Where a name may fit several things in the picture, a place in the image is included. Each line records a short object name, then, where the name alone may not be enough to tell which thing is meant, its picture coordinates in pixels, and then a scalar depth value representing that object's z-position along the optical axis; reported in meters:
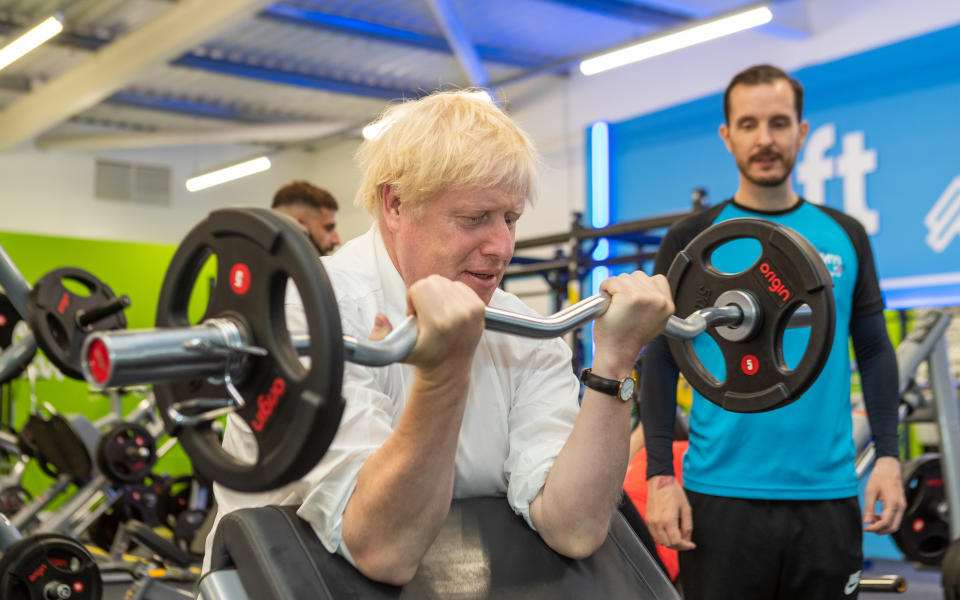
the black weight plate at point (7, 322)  2.87
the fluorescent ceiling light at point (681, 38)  5.94
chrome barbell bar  0.85
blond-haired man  1.18
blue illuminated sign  5.99
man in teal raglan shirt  1.88
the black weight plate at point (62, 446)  5.18
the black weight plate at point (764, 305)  1.37
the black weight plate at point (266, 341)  0.89
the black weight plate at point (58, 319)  2.29
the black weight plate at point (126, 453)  4.96
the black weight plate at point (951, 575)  1.94
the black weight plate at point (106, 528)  6.02
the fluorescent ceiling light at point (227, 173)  9.71
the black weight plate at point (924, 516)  3.58
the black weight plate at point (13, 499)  5.95
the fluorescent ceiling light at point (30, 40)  6.11
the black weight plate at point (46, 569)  2.83
